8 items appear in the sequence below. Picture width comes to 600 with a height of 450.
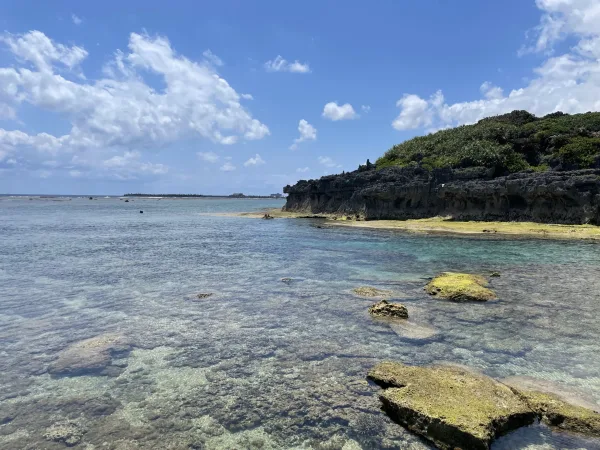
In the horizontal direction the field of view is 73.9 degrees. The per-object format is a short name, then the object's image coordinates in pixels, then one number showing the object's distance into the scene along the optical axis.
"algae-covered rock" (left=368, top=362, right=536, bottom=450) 8.88
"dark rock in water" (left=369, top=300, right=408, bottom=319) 17.78
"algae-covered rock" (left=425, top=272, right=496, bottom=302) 20.98
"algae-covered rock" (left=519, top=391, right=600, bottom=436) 9.38
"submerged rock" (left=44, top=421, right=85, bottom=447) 9.30
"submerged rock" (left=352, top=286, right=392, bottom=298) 21.99
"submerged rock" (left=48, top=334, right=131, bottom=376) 12.98
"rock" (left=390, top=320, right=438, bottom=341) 15.70
